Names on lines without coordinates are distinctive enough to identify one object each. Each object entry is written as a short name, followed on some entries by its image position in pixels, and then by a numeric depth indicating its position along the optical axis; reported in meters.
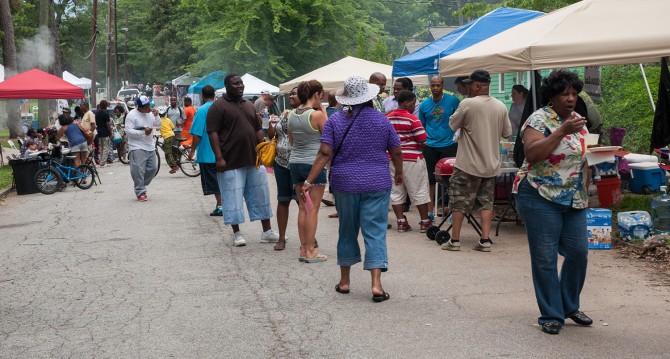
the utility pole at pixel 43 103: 32.38
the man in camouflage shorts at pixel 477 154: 9.41
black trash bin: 18.09
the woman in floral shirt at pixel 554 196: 5.86
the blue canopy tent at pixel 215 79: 38.62
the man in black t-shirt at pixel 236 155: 9.98
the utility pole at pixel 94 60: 45.97
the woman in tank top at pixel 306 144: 8.84
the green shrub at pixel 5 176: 19.25
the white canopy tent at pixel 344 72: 21.47
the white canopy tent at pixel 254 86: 29.42
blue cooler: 13.66
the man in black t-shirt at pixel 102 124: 24.98
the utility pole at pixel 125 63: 91.78
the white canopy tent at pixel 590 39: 8.77
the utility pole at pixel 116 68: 66.59
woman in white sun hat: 7.15
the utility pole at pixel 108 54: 56.97
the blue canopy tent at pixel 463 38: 15.15
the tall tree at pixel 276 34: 35.34
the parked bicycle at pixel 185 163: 21.05
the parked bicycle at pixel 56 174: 18.02
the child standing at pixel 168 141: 21.08
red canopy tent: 23.08
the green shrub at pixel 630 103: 17.35
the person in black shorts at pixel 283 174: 9.72
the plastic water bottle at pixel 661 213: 9.56
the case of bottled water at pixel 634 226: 9.70
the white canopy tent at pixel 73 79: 53.72
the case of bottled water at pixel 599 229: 9.40
